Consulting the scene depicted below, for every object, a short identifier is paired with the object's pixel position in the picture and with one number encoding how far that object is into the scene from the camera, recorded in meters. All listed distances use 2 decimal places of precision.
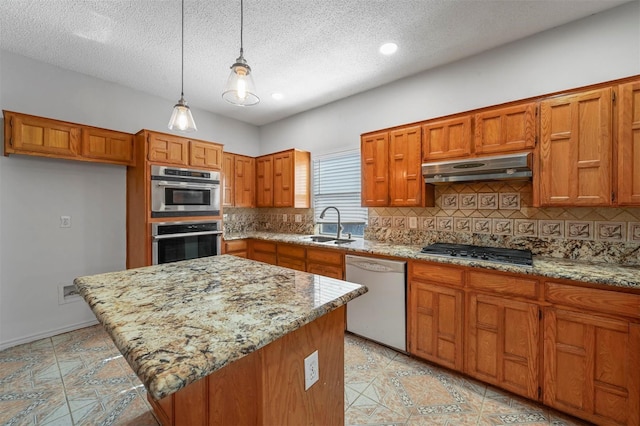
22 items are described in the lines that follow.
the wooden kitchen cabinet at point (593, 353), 1.53
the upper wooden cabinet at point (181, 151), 3.06
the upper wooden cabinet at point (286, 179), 3.87
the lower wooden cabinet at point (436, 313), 2.13
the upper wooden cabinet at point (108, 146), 2.87
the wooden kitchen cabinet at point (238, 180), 4.07
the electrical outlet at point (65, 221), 2.91
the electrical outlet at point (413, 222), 2.97
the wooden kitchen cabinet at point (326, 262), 2.88
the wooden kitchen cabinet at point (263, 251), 3.62
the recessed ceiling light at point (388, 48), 2.47
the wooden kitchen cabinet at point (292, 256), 3.24
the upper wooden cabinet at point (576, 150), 1.82
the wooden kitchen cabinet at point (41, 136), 2.47
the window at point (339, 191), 3.59
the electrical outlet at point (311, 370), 1.10
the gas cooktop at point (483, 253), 2.00
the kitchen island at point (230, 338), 0.74
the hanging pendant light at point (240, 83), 1.50
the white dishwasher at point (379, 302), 2.44
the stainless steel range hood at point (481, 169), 2.07
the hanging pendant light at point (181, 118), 1.84
